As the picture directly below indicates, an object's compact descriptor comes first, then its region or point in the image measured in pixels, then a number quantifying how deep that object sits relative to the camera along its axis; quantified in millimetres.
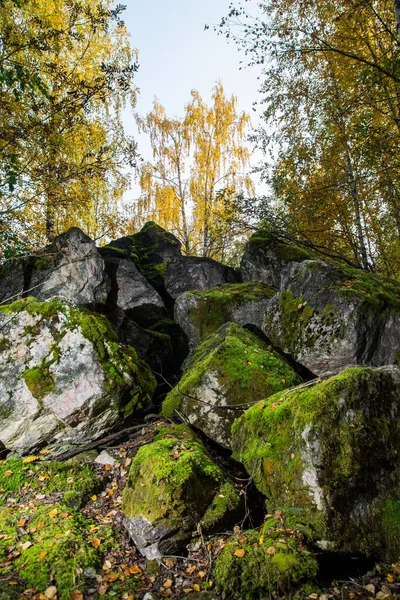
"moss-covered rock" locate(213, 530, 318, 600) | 2672
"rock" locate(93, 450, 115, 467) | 4544
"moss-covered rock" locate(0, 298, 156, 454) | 4672
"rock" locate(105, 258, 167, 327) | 8891
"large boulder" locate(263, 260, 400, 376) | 5453
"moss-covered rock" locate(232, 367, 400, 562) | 3116
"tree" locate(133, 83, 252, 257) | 17156
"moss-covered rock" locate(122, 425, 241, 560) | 3236
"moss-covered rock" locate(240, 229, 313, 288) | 9102
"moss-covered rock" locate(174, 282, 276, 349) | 7598
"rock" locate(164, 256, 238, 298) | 9969
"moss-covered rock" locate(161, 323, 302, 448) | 4812
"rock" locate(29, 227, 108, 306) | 7977
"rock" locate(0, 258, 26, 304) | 7996
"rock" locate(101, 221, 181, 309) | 10633
